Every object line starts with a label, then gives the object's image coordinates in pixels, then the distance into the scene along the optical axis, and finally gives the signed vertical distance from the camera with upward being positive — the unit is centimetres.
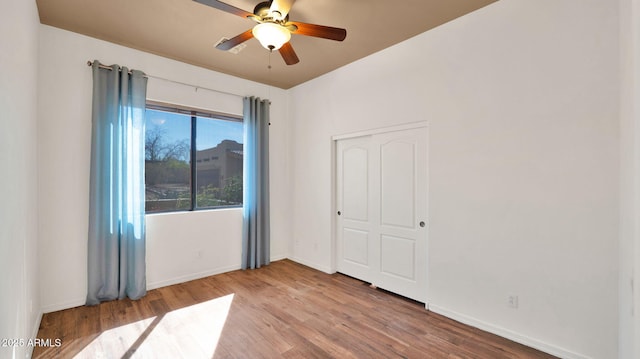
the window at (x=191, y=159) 377 +29
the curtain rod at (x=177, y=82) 316 +132
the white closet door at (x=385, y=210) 322 -40
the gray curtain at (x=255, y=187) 440 -13
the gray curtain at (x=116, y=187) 310 -10
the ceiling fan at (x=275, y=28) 214 +124
